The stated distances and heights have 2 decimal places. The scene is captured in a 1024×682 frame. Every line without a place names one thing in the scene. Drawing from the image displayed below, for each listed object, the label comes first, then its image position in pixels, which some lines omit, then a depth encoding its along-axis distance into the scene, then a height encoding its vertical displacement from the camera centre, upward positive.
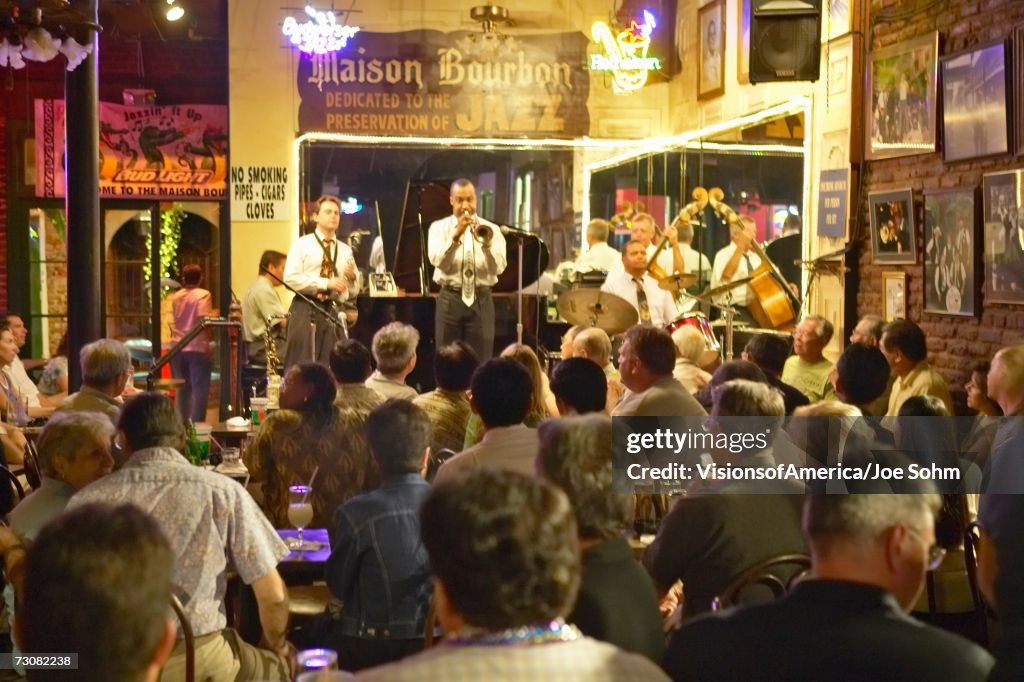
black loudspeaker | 8.12 +1.57
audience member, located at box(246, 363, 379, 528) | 4.40 -0.60
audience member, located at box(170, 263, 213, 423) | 11.15 -0.53
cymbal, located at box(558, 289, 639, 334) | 8.92 -0.13
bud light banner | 12.05 +1.34
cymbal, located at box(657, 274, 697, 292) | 9.18 +0.07
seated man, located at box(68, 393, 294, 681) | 3.16 -0.61
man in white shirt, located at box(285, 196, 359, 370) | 9.53 +0.08
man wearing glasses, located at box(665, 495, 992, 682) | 2.01 -0.54
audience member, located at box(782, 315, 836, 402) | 6.94 -0.38
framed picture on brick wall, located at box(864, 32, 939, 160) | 7.25 +1.15
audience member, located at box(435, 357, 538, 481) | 3.89 -0.39
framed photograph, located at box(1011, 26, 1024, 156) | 6.30 +1.00
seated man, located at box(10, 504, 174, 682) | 1.73 -0.42
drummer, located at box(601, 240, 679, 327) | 9.45 +0.01
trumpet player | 9.68 +0.12
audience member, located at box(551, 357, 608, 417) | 4.68 -0.35
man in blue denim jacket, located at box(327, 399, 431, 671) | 3.22 -0.73
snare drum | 7.76 -0.23
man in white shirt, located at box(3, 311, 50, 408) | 6.67 -0.46
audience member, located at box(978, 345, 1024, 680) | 3.19 -0.68
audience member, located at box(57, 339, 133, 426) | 5.19 -0.35
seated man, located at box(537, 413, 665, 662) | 2.60 -0.54
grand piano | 9.84 +0.00
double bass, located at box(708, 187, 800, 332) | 8.66 -0.05
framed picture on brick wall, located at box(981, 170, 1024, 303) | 6.36 +0.28
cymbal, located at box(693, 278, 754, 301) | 8.97 +0.01
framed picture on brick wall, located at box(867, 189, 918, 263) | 7.52 +0.38
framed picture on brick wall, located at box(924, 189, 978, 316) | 6.84 +0.22
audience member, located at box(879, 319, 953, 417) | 6.08 -0.33
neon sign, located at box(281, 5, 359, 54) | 11.02 +2.26
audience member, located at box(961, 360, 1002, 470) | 5.19 -0.54
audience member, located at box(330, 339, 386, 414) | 5.28 -0.33
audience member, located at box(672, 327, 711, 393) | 6.56 -0.32
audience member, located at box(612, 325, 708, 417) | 5.18 -0.36
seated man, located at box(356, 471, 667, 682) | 1.63 -0.40
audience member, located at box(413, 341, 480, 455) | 5.22 -0.45
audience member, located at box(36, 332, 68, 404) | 7.68 -0.54
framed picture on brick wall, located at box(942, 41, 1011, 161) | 6.47 +1.00
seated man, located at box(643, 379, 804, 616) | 3.26 -0.64
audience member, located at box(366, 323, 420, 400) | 5.82 -0.29
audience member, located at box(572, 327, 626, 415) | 6.16 -0.26
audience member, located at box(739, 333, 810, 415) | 6.09 -0.31
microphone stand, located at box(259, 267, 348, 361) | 9.00 -0.19
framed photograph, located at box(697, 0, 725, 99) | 10.27 +2.01
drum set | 8.91 -0.13
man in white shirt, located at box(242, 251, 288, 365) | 10.45 -0.16
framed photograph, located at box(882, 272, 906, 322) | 7.62 -0.03
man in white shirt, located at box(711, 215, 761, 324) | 9.27 +0.19
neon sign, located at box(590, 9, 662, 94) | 11.31 +2.13
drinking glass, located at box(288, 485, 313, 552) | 3.97 -0.68
